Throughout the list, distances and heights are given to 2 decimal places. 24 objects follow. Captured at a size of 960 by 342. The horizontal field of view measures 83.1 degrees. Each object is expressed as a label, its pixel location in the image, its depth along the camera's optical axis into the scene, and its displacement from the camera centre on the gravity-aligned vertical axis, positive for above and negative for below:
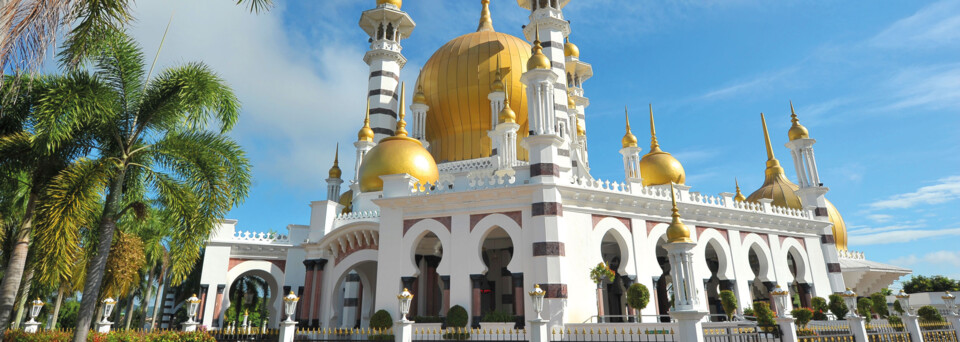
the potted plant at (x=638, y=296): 16.61 +1.21
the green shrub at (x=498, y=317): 17.08 +0.65
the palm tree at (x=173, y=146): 12.89 +4.73
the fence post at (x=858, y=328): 13.35 +0.17
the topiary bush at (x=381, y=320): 17.22 +0.60
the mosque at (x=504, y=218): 17.75 +4.35
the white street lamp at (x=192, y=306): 14.59 +0.92
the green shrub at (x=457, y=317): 16.92 +0.65
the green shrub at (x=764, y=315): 12.16 +0.45
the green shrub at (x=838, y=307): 18.78 +0.94
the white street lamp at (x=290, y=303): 13.42 +0.89
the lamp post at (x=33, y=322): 17.10 +0.64
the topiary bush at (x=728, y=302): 17.30 +1.06
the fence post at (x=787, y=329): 11.90 +0.14
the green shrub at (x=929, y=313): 18.78 +0.70
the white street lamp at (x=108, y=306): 14.75 +0.95
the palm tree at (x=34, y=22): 7.91 +4.67
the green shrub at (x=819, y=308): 19.20 +0.95
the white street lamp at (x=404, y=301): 13.68 +0.94
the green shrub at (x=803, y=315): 15.30 +0.56
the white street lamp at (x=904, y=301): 15.59 +0.93
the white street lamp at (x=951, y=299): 16.23 +1.02
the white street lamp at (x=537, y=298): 13.38 +0.95
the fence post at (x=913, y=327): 15.00 +0.20
